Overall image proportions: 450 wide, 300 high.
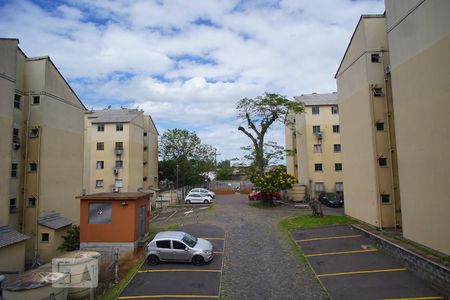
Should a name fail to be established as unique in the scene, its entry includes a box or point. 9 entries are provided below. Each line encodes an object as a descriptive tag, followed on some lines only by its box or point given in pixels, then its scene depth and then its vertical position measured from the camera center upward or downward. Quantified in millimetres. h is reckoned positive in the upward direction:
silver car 15227 -3758
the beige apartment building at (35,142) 18766 +2798
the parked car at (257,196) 36303 -2479
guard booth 17453 -2575
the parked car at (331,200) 30344 -2613
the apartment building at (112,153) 38438 +3355
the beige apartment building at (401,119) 12602 +2935
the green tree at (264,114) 31266 +6622
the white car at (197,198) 37719 -2648
